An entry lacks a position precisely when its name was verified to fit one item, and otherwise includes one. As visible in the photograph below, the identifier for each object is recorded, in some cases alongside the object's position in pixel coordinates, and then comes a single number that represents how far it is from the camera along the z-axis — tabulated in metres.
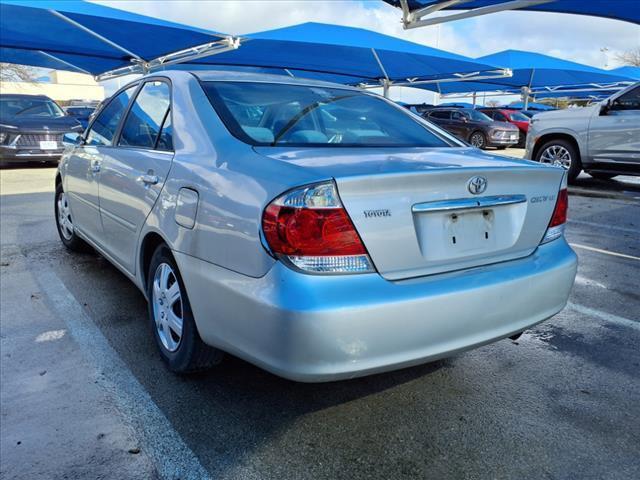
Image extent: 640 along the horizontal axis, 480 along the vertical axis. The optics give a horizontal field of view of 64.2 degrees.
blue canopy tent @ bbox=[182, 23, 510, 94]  15.15
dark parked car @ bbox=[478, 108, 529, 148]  20.00
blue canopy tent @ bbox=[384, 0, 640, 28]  8.42
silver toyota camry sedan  1.83
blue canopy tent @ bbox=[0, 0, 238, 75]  10.91
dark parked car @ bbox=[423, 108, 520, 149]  18.25
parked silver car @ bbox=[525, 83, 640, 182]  8.07
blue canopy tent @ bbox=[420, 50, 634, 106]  20.19
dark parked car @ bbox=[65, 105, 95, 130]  20.29
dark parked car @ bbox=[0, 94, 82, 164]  11.02
